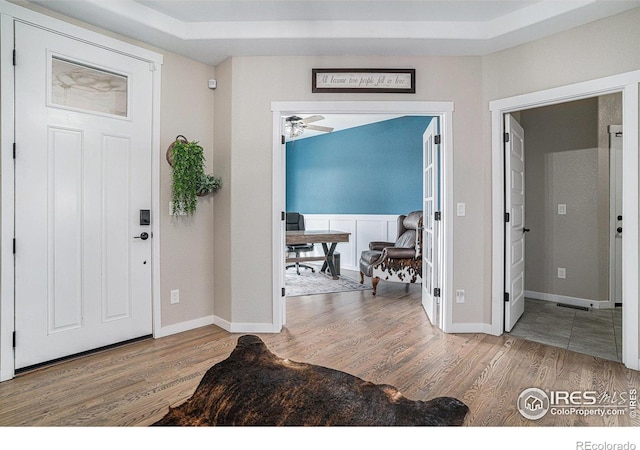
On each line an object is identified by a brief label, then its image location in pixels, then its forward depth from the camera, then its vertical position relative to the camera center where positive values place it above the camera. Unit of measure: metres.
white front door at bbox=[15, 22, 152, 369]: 2.27 +0.22
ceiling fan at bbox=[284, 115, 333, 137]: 4.77 +1.46
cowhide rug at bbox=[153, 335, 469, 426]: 1.68 -0.97
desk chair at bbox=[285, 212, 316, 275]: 6.01 -0.03
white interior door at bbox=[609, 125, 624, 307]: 3.79 +0.13
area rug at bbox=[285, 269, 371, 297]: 4.64 -0.89
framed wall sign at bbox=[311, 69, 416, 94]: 3.00 +1.29
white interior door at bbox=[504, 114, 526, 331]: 3.02 +0.02
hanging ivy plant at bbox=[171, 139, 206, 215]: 2.89 +0.44
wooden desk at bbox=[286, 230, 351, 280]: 4.89 -0.22
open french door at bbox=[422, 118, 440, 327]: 3.25 -0.03
